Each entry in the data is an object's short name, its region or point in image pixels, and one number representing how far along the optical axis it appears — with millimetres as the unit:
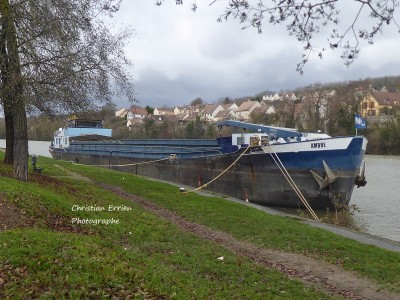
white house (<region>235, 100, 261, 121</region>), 127250
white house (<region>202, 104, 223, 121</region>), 134450
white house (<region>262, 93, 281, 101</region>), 167750
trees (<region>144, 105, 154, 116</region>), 103969
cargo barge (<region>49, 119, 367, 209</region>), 19219
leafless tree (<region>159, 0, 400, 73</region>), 4660
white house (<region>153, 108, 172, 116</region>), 156500
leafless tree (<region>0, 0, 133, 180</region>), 11680
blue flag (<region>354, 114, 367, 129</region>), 21678
